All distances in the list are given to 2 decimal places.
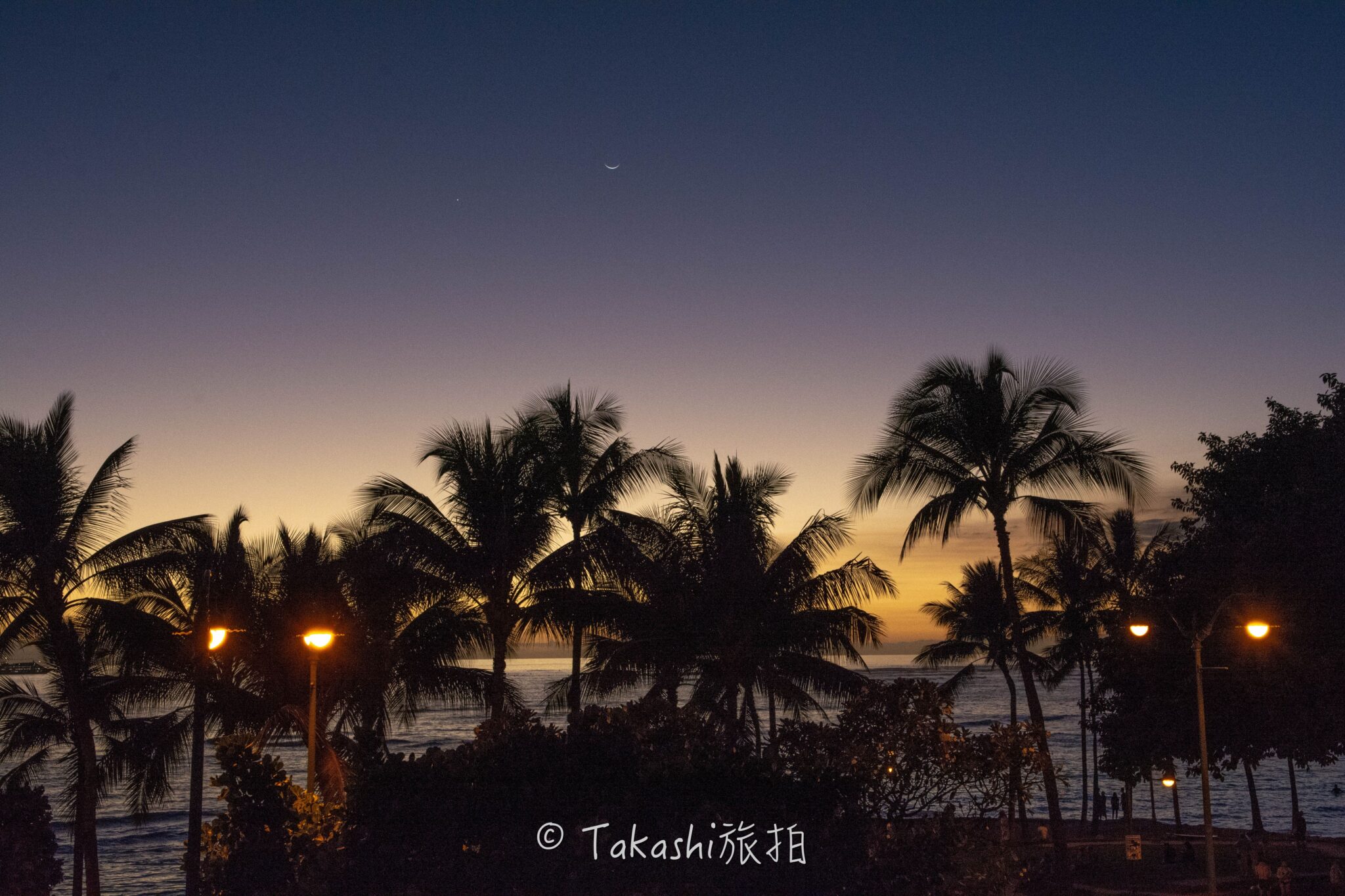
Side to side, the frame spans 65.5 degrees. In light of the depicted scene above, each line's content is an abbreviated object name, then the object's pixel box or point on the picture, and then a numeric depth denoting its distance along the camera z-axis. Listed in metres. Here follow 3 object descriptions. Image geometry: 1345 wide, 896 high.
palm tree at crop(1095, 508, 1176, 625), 26.55
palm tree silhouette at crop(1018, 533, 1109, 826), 44.69
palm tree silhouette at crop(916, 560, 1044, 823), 50.16
